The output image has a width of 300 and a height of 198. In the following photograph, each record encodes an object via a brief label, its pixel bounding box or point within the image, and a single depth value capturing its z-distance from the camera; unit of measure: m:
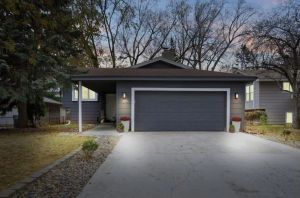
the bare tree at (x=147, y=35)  18.53
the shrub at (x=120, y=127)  8.64
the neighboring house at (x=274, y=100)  13.25
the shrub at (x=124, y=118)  8.76
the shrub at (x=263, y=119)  12.19
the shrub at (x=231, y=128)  8.76
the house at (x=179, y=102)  8.89
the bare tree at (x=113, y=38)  17.57
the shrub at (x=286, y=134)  7.33
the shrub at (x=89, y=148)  4.62
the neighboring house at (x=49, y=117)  14.20
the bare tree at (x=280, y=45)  9.39
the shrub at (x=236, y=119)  8.85
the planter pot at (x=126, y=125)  8.75
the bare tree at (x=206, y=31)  19.67
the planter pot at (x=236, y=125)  8.85
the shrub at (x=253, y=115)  12.70
